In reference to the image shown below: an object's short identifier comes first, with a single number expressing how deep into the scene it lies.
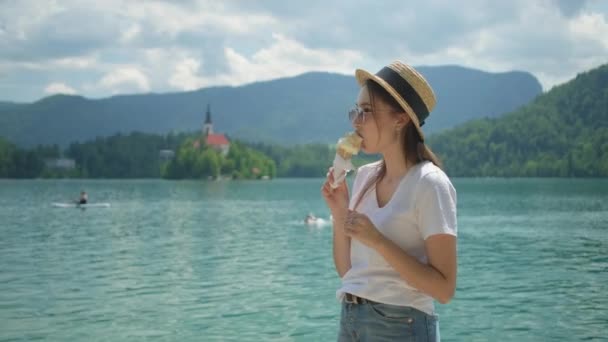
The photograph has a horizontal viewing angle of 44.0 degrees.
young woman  3.17
